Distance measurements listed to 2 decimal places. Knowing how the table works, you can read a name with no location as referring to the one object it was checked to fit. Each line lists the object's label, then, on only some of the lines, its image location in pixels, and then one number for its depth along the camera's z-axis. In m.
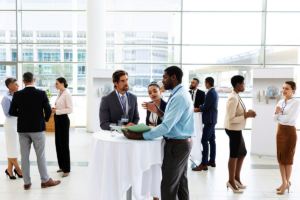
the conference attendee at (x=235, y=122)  3.86
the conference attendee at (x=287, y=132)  3.96
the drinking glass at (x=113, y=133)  2.93
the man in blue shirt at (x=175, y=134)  2.63
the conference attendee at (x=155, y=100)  3.66
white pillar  8.71
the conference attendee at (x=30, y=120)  3.95
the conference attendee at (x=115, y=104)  3.32
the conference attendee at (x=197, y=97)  5.58
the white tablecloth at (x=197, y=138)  5.39
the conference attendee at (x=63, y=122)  4.74
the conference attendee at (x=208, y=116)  5.11
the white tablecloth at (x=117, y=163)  2.67
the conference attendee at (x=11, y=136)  4.53
